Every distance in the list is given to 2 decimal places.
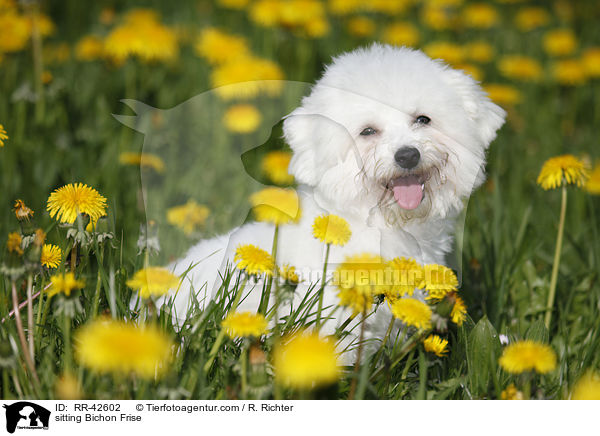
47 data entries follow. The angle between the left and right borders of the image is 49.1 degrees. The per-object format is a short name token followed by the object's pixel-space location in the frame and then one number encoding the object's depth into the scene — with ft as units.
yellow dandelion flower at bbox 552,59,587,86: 16.39
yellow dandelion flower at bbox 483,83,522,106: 15.20
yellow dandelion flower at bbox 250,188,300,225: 6.83
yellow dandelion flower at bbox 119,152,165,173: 7.71
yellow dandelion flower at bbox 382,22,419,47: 15.78
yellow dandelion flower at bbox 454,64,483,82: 16.09
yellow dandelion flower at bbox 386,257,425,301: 5.86
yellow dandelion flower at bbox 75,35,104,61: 14.85
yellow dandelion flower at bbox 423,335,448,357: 6.28
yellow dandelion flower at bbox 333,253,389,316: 5.63
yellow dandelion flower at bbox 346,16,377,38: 15.98
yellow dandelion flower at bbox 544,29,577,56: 17.63
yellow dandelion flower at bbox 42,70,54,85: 13.26
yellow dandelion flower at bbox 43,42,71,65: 15.94
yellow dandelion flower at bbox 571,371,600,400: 6.07
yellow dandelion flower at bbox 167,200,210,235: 8.32
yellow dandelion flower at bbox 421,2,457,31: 17.04
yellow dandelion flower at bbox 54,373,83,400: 5.57
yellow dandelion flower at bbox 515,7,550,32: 19.10
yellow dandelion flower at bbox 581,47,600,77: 16.29
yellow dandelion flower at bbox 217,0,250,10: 16.97
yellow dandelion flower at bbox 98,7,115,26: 15.72
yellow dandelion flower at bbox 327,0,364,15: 16.90
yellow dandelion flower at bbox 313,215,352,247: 5.93
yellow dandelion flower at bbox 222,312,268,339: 5.47
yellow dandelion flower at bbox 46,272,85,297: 5.63
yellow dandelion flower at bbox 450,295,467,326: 6.09
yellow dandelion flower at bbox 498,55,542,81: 16.21
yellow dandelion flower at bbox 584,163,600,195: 12.01
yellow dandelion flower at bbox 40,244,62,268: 6.55
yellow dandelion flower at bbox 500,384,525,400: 5.87
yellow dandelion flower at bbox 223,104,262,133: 11.03
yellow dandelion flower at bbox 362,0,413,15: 16.88
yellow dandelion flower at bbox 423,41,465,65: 14.39
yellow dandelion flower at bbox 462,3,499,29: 18.24
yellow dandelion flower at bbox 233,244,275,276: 5.94
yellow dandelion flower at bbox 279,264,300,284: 5.84
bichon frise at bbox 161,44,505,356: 7.06
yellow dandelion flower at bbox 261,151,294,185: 7.54
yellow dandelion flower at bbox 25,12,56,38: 12.75
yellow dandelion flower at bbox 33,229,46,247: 5.73
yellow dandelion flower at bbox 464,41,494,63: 16.57
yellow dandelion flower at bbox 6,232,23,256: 5.73
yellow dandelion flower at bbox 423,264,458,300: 6.04
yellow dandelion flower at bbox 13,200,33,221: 6.17
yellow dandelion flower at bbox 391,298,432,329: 5.70
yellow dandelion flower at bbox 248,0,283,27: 15.08
